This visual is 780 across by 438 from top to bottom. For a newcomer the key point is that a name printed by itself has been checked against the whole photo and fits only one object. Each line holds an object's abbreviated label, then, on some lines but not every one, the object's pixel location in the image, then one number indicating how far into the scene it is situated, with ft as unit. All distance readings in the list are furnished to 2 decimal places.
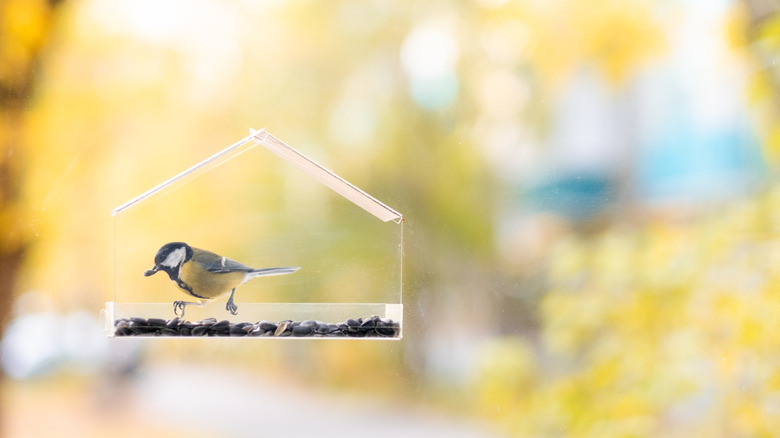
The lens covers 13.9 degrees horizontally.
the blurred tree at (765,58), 11.18
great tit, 10.04
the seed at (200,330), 10.06
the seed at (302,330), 10.11
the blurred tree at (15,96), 10.89
